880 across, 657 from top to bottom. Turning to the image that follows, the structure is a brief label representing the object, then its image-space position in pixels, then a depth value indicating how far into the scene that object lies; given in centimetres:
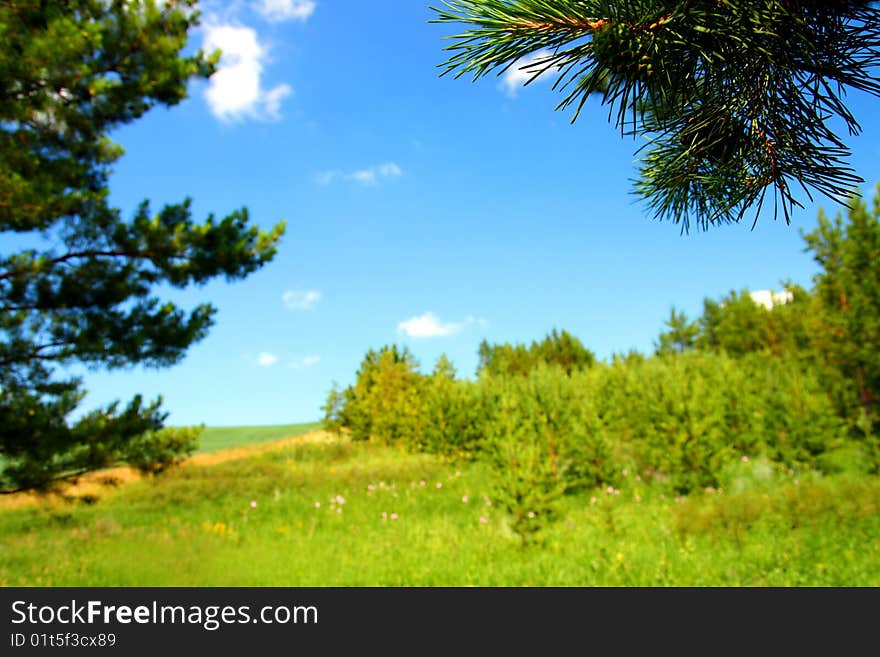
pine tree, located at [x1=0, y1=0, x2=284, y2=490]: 721
